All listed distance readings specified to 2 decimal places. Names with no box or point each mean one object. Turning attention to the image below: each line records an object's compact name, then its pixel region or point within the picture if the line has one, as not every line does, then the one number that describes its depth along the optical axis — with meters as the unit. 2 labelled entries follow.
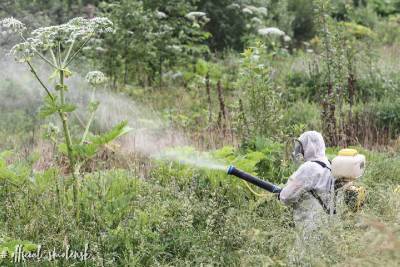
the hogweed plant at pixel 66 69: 8.83
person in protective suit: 8.65
